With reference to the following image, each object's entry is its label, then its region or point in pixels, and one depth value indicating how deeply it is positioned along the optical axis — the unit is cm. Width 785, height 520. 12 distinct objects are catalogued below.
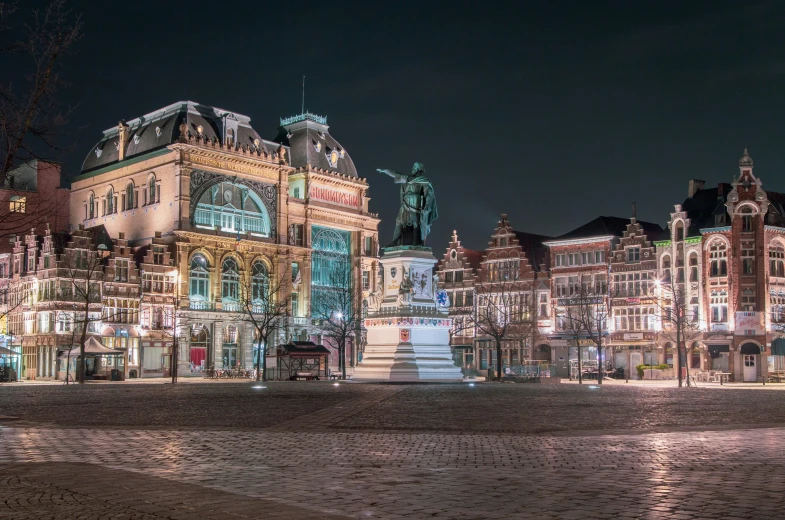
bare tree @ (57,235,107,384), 7156
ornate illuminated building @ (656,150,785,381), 7019
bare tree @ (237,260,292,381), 8569
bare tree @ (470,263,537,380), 8256
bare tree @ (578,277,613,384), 7688
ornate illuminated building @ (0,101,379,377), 7869
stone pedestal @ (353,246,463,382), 4238
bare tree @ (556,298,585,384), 7825
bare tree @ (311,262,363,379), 8788
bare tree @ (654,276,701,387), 7112
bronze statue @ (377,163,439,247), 4419
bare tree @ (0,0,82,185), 1545
